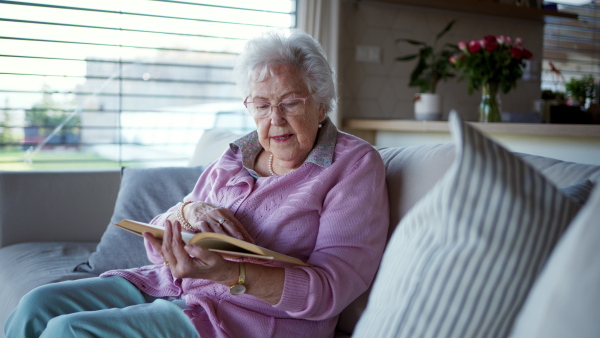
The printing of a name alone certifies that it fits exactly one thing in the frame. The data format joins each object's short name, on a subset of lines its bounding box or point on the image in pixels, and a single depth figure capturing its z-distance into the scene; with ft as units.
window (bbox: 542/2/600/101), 14.76
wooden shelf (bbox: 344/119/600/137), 6.89
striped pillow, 2.29
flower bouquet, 9.31
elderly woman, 4.24
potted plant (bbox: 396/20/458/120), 10.69
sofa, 1.99
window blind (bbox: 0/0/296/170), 10.11
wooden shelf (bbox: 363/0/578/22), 12.34
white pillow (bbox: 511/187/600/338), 1.93
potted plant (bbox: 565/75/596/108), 9.71
